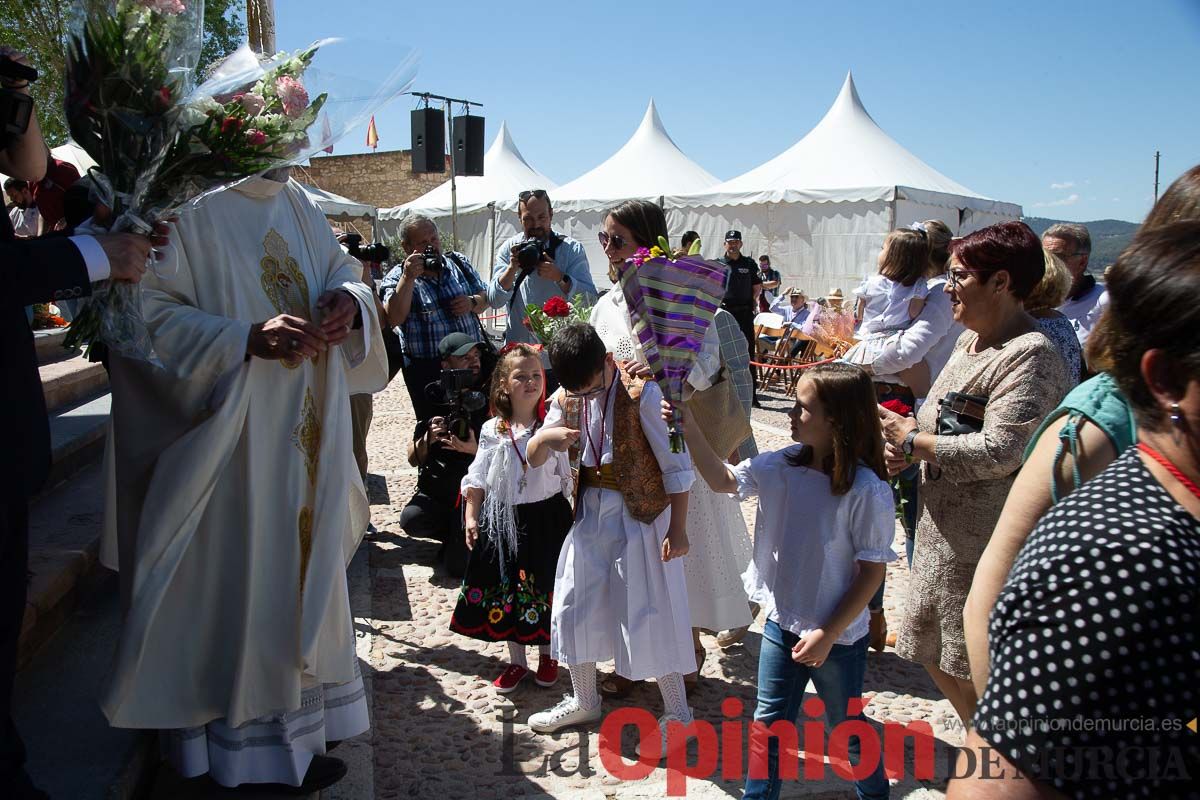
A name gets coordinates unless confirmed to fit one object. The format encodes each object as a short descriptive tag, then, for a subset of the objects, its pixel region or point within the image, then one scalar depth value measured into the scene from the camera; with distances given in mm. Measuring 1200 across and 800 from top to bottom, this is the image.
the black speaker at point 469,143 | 14469
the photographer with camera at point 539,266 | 5312
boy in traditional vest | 3111
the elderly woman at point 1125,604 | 1074
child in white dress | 4387
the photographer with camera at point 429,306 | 5441
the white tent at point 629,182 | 18972
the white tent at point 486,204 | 20875
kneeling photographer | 4633
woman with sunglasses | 3635
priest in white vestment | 2498
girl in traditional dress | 3729
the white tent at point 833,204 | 15688
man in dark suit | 2004
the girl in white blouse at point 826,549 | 2533
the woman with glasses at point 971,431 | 2484
